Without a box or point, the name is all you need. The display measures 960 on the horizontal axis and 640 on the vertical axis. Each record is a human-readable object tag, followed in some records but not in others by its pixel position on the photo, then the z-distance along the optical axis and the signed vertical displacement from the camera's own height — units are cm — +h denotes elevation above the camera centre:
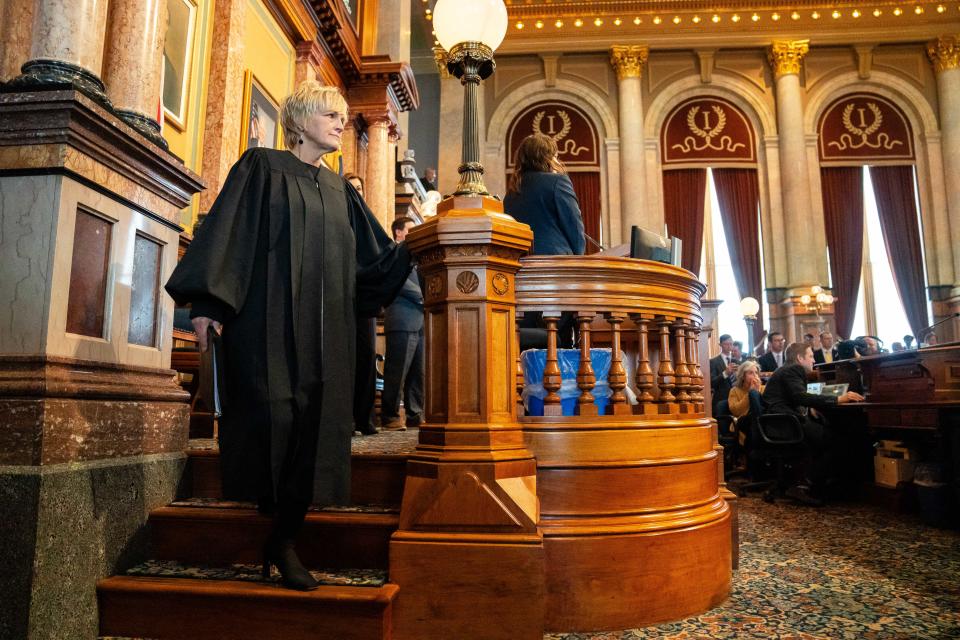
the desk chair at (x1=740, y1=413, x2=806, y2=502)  517 -27
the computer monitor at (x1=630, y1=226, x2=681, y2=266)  294 +69
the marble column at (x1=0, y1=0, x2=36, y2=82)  308 +169
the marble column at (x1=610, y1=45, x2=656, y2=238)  1266 +503
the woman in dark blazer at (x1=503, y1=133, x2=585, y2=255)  294 +84
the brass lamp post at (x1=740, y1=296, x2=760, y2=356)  1177 +168
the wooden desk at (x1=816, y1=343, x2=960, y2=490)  431 +3
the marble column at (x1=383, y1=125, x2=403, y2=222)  854 +301
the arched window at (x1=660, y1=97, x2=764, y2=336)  1289 +418
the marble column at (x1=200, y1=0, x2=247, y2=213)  524 +240
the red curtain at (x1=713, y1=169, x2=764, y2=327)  1283 +344
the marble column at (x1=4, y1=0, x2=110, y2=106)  215 +117
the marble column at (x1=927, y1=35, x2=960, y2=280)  1236 +534
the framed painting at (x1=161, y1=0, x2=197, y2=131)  476 +248
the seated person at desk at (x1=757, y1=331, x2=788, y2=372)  871 +63
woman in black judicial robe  186 +26
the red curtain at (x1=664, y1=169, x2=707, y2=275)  1288 +374
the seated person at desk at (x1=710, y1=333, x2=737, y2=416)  701 +37
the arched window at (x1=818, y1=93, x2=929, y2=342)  1271 +358
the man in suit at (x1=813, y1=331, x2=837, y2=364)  884 +71
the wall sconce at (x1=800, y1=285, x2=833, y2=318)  1207 +185
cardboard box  488 -43
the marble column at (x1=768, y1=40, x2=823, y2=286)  1238 +450
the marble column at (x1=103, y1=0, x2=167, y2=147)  270 +143
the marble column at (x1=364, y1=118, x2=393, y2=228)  815 +283
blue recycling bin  258 +10
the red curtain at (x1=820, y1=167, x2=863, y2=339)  1266 +321
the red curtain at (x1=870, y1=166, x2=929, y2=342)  1270 +320
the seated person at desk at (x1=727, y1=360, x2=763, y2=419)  604 +11
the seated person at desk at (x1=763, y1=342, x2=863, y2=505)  533 -18
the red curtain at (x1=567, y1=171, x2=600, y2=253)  1295 +396
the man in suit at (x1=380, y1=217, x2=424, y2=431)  410 +38
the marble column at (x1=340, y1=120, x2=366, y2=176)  792 +299
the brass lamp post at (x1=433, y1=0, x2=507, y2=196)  241 +133
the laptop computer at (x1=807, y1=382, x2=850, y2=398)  599 +14
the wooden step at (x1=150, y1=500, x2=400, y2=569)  217 -42
